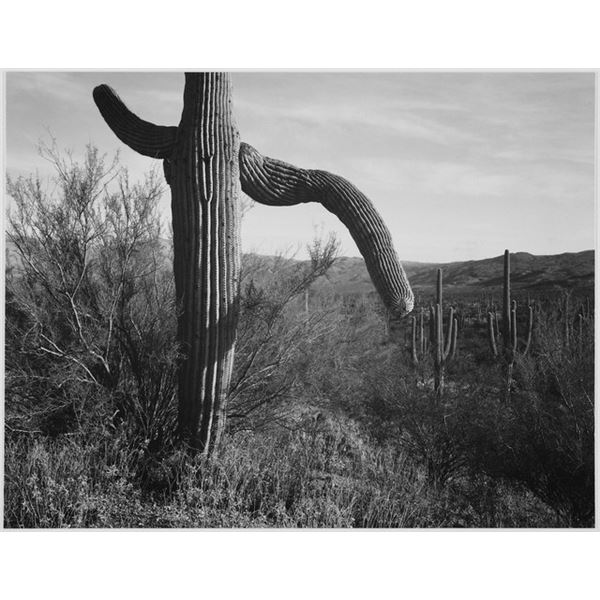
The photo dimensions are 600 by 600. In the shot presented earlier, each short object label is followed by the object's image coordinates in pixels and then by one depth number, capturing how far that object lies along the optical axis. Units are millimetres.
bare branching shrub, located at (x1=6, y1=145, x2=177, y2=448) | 4480
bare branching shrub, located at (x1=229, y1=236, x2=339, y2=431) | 4965
